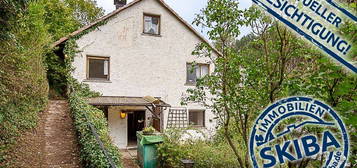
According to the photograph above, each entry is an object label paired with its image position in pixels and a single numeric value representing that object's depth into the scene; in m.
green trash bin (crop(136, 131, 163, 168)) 8.91
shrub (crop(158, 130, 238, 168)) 8.65
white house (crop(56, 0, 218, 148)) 13.62
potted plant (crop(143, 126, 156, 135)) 9.41
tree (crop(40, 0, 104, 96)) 16.20
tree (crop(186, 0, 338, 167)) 3.47
